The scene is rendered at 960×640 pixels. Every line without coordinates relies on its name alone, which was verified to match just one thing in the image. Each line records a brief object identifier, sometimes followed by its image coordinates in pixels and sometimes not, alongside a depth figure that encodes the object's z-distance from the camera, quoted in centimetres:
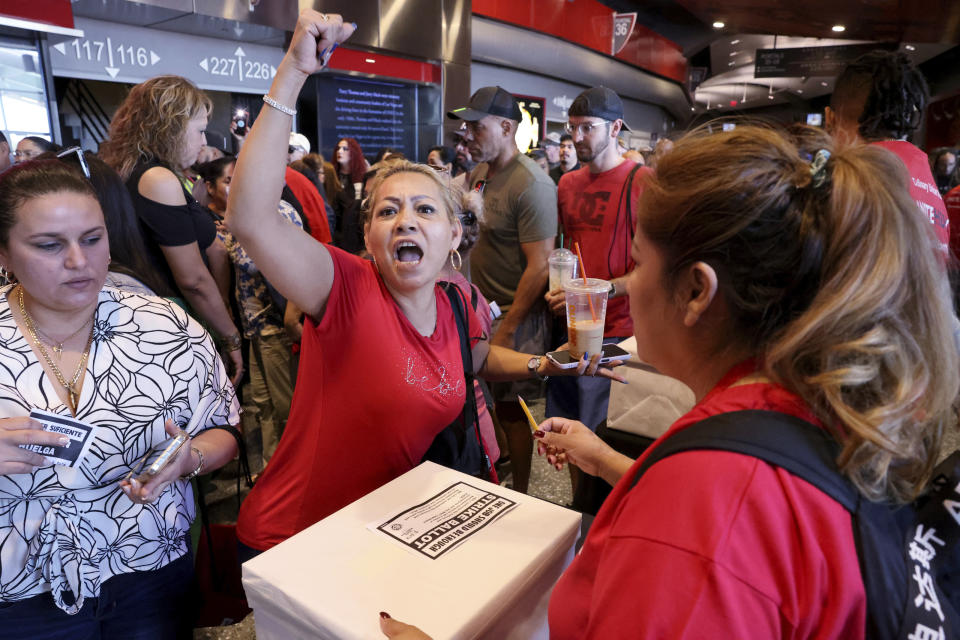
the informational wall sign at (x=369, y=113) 710
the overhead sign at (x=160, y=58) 484
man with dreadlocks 220
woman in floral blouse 133
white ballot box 87
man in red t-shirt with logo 286
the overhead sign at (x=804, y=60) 1083
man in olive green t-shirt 295
